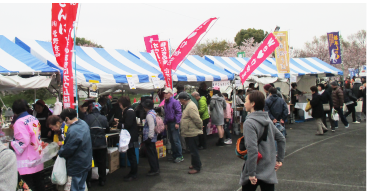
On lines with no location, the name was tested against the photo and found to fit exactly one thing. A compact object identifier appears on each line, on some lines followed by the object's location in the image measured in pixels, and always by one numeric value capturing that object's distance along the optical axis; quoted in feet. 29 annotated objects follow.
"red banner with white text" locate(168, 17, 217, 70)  24.89
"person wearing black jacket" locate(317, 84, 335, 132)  31.48
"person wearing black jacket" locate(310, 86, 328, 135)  30.30
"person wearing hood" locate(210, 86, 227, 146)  27.40
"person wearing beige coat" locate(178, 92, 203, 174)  19.27
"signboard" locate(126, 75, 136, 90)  24.69
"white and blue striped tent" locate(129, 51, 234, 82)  30.67
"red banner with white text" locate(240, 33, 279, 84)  30.01
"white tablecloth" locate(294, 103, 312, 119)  42.42
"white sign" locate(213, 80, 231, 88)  31.90
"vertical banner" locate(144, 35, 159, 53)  37.32
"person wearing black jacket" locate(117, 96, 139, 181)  17.71
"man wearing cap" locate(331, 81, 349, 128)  34.35
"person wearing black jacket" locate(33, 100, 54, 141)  19.21
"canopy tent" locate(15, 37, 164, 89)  22.61
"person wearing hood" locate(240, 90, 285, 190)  9.18
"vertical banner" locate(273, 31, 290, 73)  39.62
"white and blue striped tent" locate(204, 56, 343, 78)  42.04
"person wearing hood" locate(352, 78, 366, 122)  40.15
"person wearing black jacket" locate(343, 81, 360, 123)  37.24
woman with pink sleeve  12.91
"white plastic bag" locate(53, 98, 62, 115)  19.42
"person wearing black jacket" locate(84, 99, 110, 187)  16.61
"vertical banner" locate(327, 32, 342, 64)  58.23
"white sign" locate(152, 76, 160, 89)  26.68
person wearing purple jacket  22.06
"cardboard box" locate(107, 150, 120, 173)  19.71
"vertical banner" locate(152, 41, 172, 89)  27.91
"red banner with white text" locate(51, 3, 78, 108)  16.14
